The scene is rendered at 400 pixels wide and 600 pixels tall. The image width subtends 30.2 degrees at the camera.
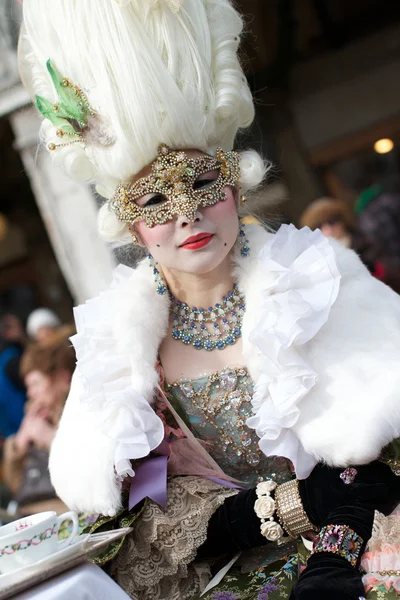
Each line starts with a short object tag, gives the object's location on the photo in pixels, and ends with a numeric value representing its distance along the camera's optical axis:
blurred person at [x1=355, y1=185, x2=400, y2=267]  4.39
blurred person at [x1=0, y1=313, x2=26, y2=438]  4.74
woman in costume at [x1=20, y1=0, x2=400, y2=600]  1.78
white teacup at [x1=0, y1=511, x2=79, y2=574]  1.50
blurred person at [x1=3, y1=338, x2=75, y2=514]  3.89
